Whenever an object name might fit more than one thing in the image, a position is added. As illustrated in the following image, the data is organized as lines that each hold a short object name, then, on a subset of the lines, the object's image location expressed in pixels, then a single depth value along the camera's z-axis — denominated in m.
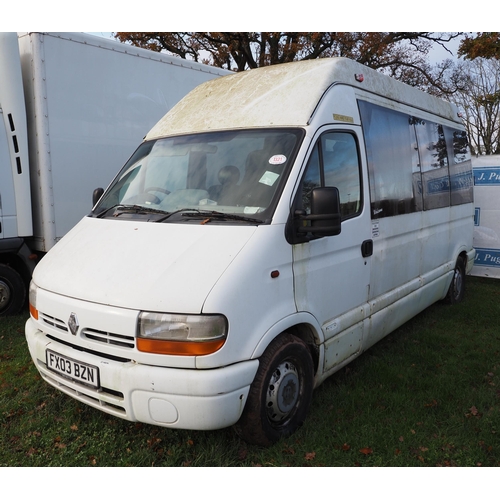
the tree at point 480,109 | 20.91
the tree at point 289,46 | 18.64
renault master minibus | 3.12
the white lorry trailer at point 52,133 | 6.36
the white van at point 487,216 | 9.34
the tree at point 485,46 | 14.07
